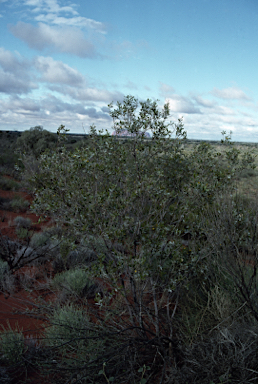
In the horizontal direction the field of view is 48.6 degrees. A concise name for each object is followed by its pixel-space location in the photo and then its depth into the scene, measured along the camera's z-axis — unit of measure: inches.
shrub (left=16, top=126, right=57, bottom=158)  975.0
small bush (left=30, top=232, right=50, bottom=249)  300.7
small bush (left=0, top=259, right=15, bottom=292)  215.3
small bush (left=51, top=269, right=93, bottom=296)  207.2
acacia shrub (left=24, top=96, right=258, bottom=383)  145.7
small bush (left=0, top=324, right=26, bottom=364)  143.9
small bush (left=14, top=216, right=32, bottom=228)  376.5
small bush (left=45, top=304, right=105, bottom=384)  128.0
